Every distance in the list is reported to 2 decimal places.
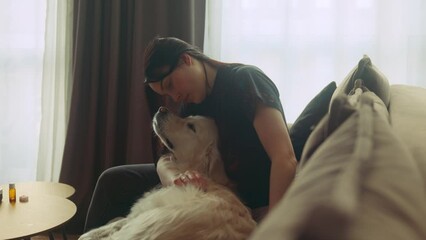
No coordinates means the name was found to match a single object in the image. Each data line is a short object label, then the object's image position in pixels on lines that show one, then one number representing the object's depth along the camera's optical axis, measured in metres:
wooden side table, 1.47
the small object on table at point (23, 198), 1.81
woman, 1.16
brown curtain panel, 2.55
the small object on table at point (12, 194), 1.81
